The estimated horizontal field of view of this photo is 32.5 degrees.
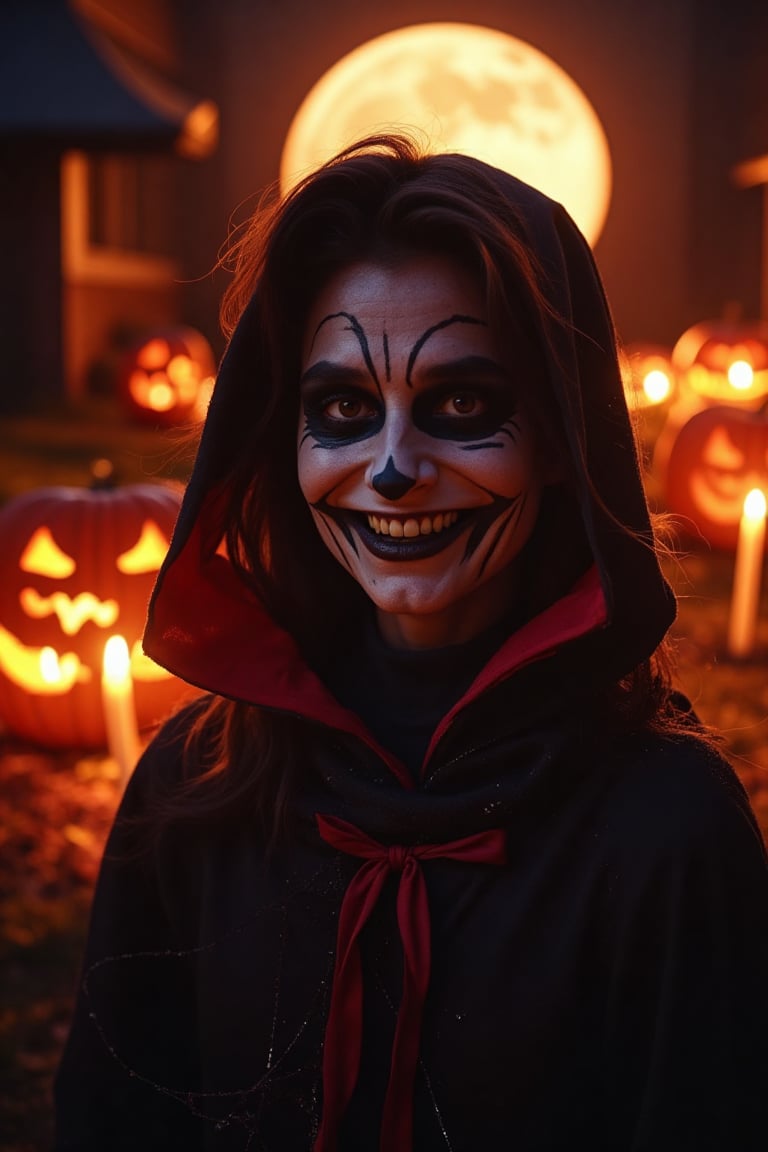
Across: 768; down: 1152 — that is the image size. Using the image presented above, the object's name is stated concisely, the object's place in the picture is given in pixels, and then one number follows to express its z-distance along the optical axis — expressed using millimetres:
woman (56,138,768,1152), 1592
